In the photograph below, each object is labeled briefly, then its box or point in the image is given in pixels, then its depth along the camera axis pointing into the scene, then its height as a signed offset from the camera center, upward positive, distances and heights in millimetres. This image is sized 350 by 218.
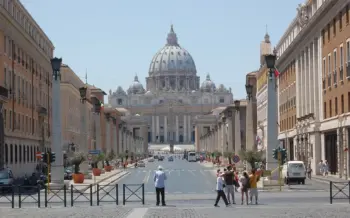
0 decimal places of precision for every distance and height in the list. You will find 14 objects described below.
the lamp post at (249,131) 74812 +2152
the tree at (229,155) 94850 +7
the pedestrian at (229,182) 36500 -1122
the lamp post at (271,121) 50356 +1925
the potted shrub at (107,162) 94812 -640
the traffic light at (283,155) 47644 -34
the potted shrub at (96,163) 73944 -548
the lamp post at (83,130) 75738 +2458
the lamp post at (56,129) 49031 +1603
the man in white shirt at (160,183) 35406 -1092
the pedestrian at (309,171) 66750 -1288
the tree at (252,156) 62762 -93
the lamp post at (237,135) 87562 +2059
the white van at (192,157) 185500 -312
